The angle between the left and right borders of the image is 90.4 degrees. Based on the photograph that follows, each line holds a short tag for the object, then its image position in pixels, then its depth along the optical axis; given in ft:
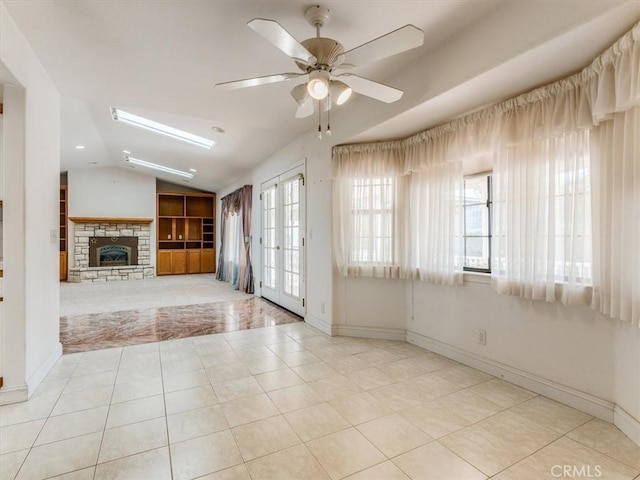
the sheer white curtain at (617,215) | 5.78
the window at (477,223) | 9.87
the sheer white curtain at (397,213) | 9.83
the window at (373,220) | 11.64
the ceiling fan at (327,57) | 5.17
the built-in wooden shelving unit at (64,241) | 28.22
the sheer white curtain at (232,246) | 24.53
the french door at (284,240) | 15.17
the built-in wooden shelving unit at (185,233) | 32.63
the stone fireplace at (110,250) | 28.60
